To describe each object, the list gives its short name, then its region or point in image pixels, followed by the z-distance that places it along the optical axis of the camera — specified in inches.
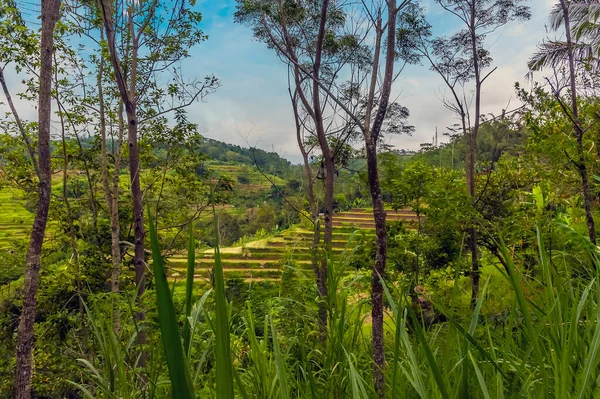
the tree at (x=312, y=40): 215.9
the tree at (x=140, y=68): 204.5
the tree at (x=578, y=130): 162.2
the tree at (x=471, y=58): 239.0
